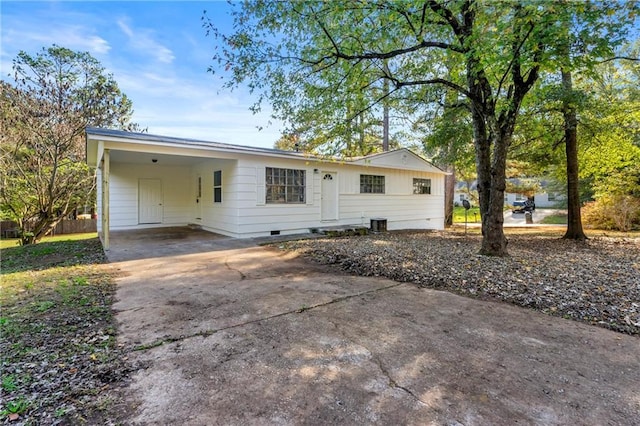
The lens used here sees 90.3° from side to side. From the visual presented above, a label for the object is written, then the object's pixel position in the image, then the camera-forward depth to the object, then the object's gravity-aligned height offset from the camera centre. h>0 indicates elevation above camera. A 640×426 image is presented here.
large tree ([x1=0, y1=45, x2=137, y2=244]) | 11.88 +3.27
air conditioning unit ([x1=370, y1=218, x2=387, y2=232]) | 12.54 -0.56
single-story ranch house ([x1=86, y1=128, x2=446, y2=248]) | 8.93 +0.88
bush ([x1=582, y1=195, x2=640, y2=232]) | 13.54 -0.13
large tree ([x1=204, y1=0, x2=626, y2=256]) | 4.91 +3.11
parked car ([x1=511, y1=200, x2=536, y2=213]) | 27.43 +0.28
